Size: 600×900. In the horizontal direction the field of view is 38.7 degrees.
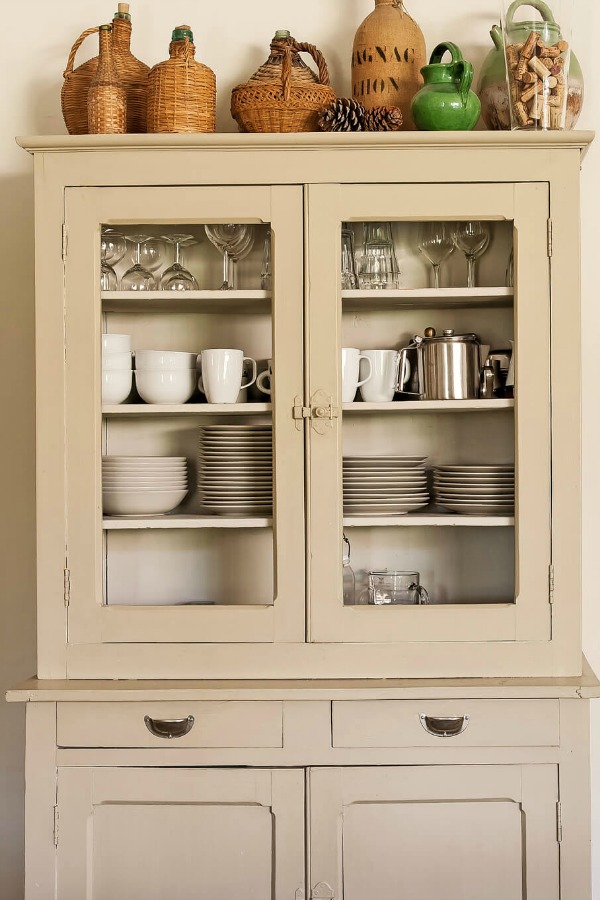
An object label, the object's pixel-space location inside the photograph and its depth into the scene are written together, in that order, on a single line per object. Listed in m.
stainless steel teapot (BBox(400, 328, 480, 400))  1.82
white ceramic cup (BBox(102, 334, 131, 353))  1.80
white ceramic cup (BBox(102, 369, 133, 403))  1.78
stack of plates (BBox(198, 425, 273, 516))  1.78
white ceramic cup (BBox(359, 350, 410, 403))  1.83
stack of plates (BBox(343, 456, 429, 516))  1.78
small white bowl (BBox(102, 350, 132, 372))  1.79
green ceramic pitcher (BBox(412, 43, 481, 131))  1.77
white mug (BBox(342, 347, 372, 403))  1.79
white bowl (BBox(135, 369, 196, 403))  1.82
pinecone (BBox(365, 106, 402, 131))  1.78
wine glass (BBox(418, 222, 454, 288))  1.82
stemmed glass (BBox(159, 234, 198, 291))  1.83
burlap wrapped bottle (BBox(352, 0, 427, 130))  1.92
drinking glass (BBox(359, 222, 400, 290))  1.81
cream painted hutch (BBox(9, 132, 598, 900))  1.69
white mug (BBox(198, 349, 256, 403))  1.80
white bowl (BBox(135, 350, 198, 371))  1.83
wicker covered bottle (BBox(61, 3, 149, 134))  1.93
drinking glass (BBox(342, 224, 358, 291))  1.77
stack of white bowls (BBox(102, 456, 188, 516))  1.79
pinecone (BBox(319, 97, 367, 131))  1.78
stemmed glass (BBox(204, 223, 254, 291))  1.79
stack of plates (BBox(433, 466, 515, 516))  1.77
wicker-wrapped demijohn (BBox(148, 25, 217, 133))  1.79
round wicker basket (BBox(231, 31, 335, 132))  1.81
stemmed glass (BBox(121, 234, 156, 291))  1.81
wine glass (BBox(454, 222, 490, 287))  1.79
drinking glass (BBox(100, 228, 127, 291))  1.78
